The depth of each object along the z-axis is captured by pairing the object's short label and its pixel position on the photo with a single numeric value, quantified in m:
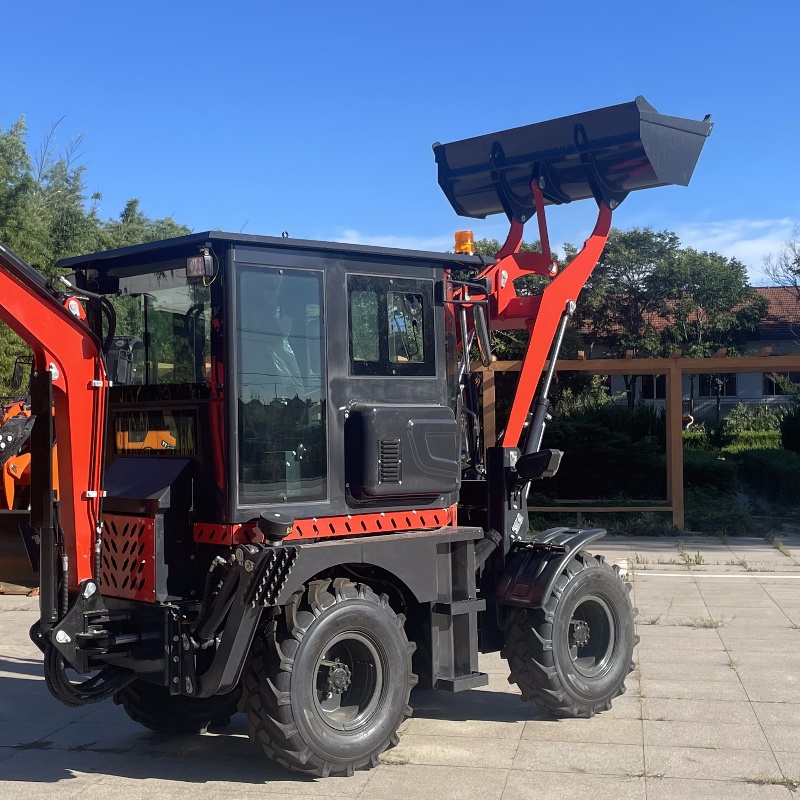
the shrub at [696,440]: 24.08
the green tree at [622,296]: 39.31
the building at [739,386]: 42.34
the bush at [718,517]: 16.78
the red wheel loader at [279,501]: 5.45
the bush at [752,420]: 29.20
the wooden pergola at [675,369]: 15.95
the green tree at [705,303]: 40.09
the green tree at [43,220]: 20.02
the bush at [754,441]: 23.23
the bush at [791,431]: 22.09
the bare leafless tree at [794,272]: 44.84
